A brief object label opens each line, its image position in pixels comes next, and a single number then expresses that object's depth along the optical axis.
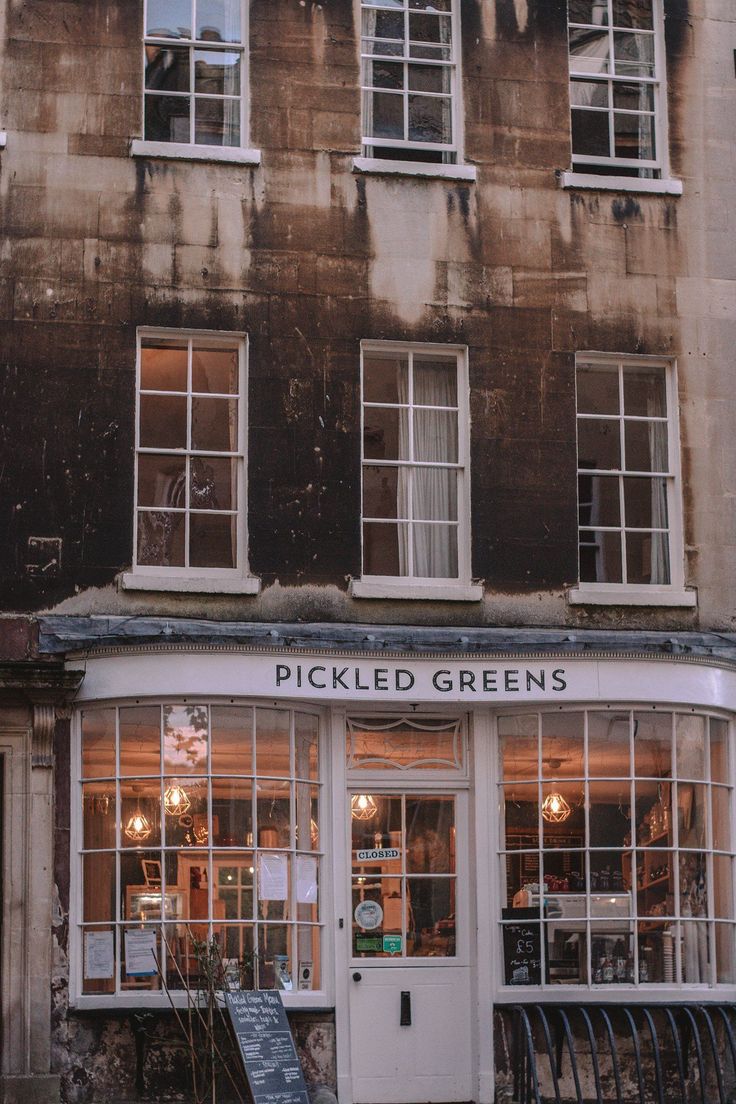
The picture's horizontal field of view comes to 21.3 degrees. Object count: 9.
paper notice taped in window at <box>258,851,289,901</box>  16.11
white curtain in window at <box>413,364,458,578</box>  17.12
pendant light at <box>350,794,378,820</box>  16.70
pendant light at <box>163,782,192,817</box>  16.02
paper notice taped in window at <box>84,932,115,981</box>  15.74
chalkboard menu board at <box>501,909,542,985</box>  16.44
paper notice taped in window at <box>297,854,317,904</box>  16.28
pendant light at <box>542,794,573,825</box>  16.61
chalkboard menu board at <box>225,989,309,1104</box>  15.08
